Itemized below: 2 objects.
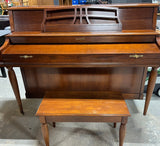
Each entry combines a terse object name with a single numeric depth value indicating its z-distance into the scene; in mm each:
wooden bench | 1130
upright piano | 1288
